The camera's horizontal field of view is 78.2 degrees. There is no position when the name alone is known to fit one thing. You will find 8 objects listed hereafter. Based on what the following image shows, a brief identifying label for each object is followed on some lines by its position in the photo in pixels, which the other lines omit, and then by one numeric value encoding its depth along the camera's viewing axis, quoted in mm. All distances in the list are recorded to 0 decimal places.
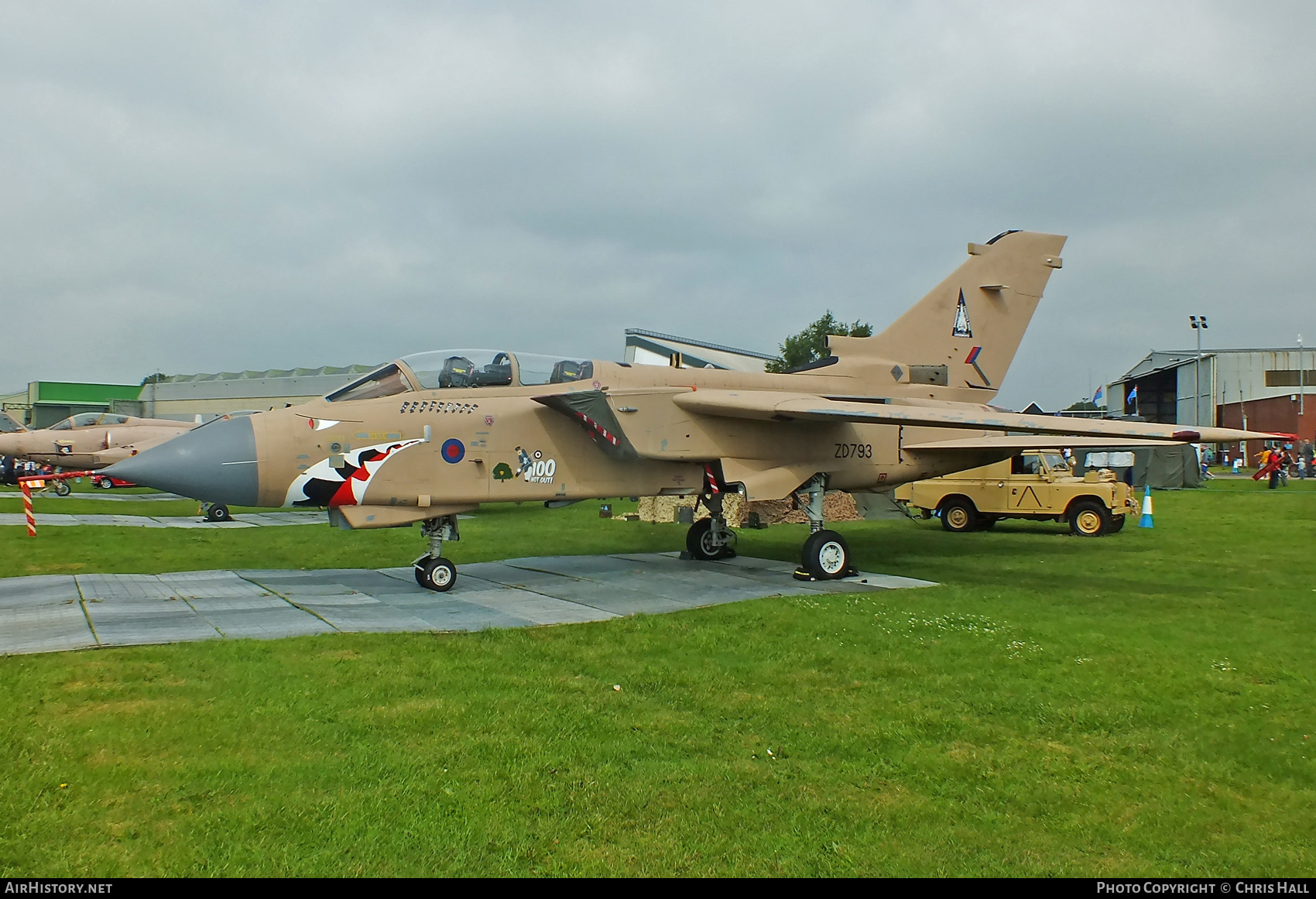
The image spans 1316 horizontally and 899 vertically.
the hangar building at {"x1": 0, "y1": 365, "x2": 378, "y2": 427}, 54344
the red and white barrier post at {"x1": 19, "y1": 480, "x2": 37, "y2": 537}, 13031
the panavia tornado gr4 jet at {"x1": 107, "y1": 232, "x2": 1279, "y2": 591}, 8984
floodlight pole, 50375
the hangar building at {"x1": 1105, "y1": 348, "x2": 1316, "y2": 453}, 52656
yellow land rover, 17719
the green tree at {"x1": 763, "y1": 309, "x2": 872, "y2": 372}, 58844
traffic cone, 19719
